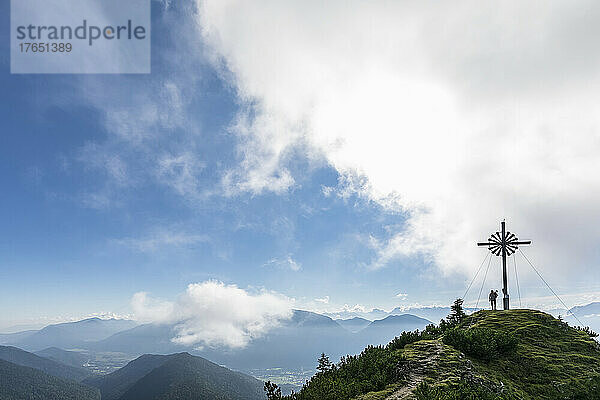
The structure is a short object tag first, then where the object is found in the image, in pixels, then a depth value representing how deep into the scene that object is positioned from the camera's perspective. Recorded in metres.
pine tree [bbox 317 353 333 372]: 22.63
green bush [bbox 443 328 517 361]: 19.70
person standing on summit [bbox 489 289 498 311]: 33.19
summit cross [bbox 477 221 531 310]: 32.78
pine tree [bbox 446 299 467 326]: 30.72
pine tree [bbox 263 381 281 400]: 18.56
